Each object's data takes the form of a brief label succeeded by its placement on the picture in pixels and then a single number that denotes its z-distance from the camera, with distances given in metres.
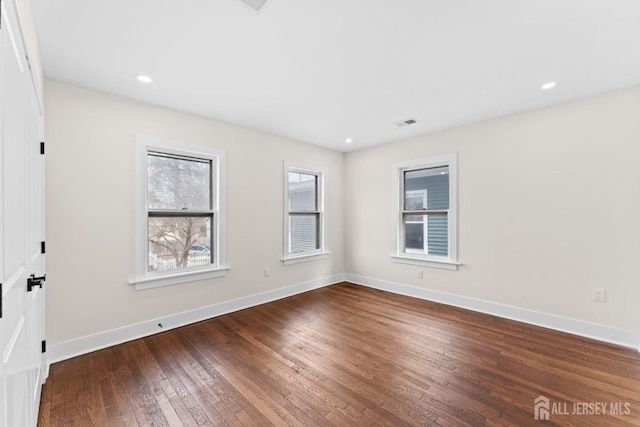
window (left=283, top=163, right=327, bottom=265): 4.43
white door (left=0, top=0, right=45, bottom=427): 0.94
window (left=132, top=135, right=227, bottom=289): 2.97
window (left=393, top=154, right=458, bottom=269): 3.93
